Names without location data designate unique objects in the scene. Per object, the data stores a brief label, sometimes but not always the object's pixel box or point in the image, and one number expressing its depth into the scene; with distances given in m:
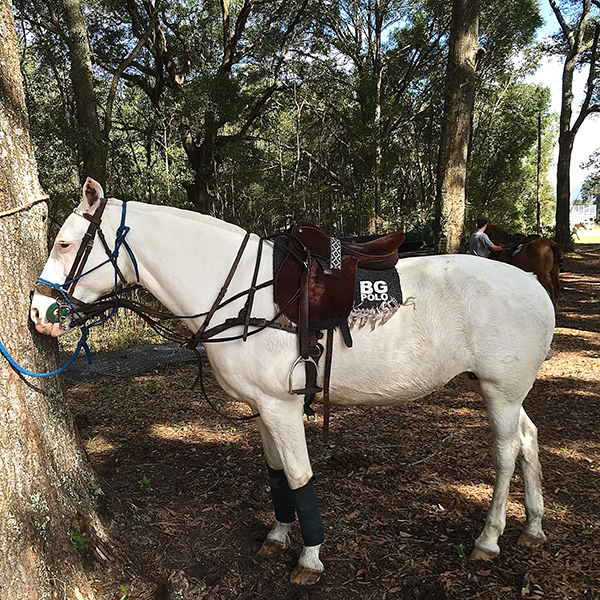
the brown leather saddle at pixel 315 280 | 2.55
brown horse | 8.45
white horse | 2.56
